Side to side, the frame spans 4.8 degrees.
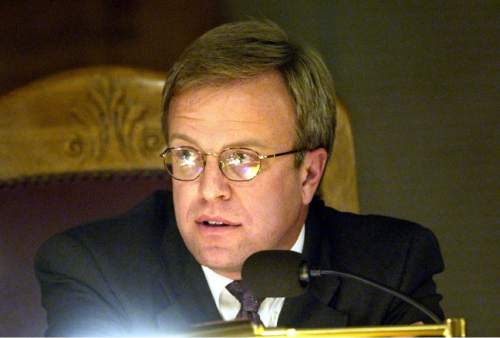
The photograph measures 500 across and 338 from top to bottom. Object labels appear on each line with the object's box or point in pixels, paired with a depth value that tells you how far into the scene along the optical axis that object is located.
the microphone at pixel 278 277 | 6.83
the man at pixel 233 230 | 7.07
